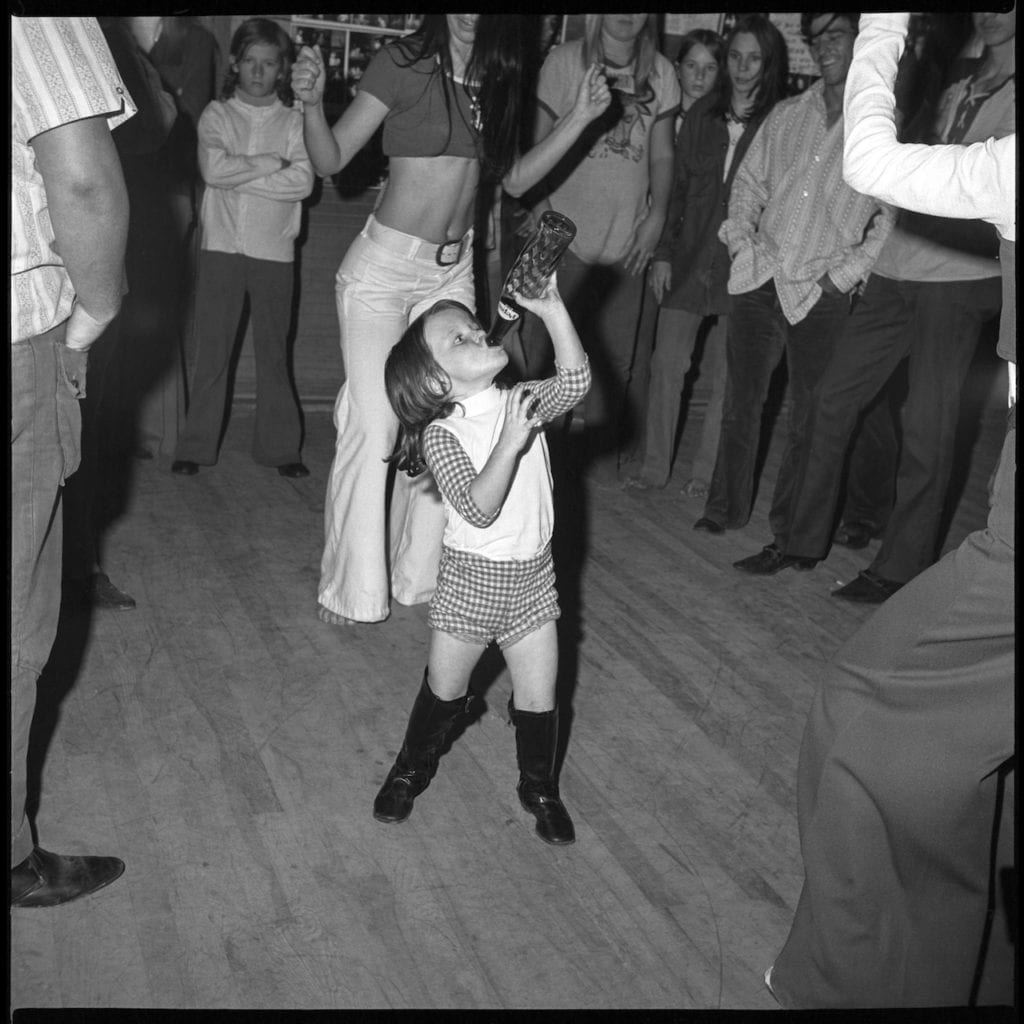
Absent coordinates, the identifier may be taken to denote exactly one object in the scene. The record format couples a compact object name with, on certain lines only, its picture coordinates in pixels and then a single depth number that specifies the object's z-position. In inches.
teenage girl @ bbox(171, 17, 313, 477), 159.6
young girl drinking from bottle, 81.0
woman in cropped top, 110.6
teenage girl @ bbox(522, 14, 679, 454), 156.2
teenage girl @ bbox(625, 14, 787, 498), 159.0
